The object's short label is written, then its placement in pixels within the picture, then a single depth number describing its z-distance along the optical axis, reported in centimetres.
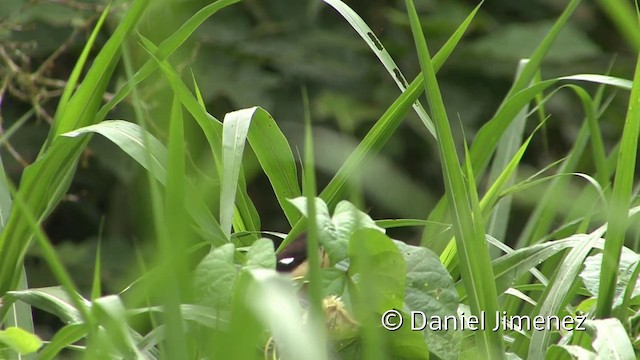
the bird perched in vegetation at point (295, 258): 355
